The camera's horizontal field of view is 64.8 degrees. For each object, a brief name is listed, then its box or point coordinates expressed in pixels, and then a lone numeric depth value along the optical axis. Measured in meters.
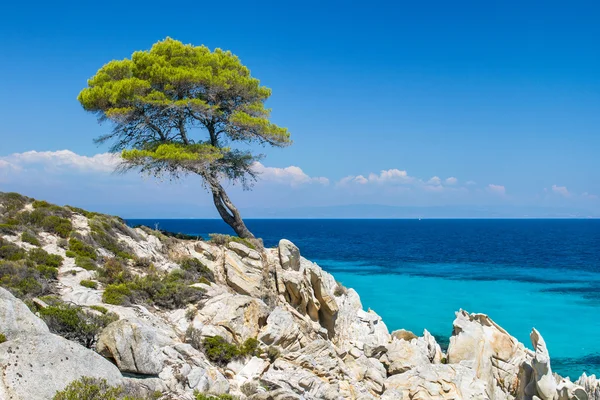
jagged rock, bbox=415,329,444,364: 25.19
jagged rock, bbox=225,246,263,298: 22.73
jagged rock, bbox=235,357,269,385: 14.97
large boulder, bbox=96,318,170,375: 12.27
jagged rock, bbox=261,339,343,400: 15.04
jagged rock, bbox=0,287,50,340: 10.52
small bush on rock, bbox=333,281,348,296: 29.01
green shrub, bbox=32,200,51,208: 24.14
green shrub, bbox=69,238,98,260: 20.56
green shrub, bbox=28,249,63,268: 18.64
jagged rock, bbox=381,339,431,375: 21.92
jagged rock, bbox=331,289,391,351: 25.89
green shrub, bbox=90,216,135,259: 22.06
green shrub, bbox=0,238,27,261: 18.39
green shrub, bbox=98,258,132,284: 18.86
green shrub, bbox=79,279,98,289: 17.81
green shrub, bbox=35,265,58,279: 17.59
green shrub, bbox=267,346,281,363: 16.58
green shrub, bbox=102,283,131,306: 16.50
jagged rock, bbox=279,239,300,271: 25.94
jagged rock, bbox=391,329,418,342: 29.14
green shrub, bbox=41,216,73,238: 21.91
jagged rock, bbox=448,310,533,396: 23.20
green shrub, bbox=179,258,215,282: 21.77
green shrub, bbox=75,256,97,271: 19.41
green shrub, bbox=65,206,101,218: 25.36
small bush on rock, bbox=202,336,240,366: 15.37
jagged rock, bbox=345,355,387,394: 19.14
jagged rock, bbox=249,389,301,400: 13.33
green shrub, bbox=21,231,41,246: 20.09
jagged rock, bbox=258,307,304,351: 17.52
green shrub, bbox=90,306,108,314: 15.11
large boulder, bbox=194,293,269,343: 16.84
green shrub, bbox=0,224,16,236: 20.31
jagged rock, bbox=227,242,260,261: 24.84
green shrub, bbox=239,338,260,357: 15.98
